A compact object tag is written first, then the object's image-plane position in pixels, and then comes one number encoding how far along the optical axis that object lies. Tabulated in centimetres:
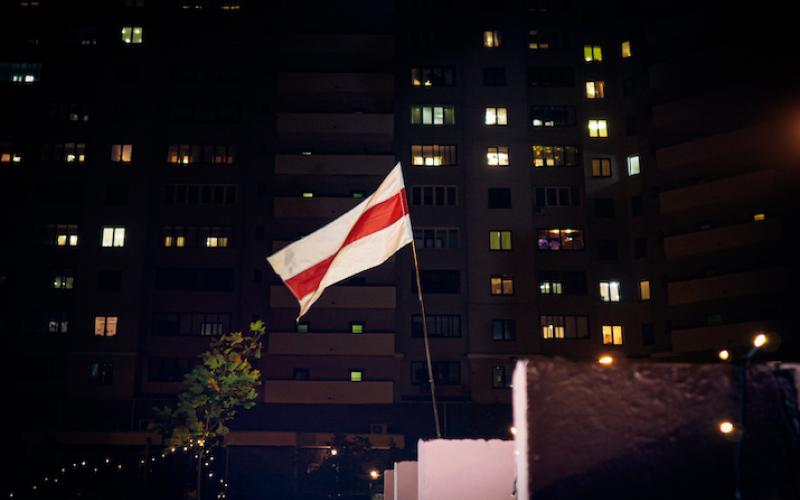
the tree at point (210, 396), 3716
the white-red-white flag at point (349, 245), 1052
